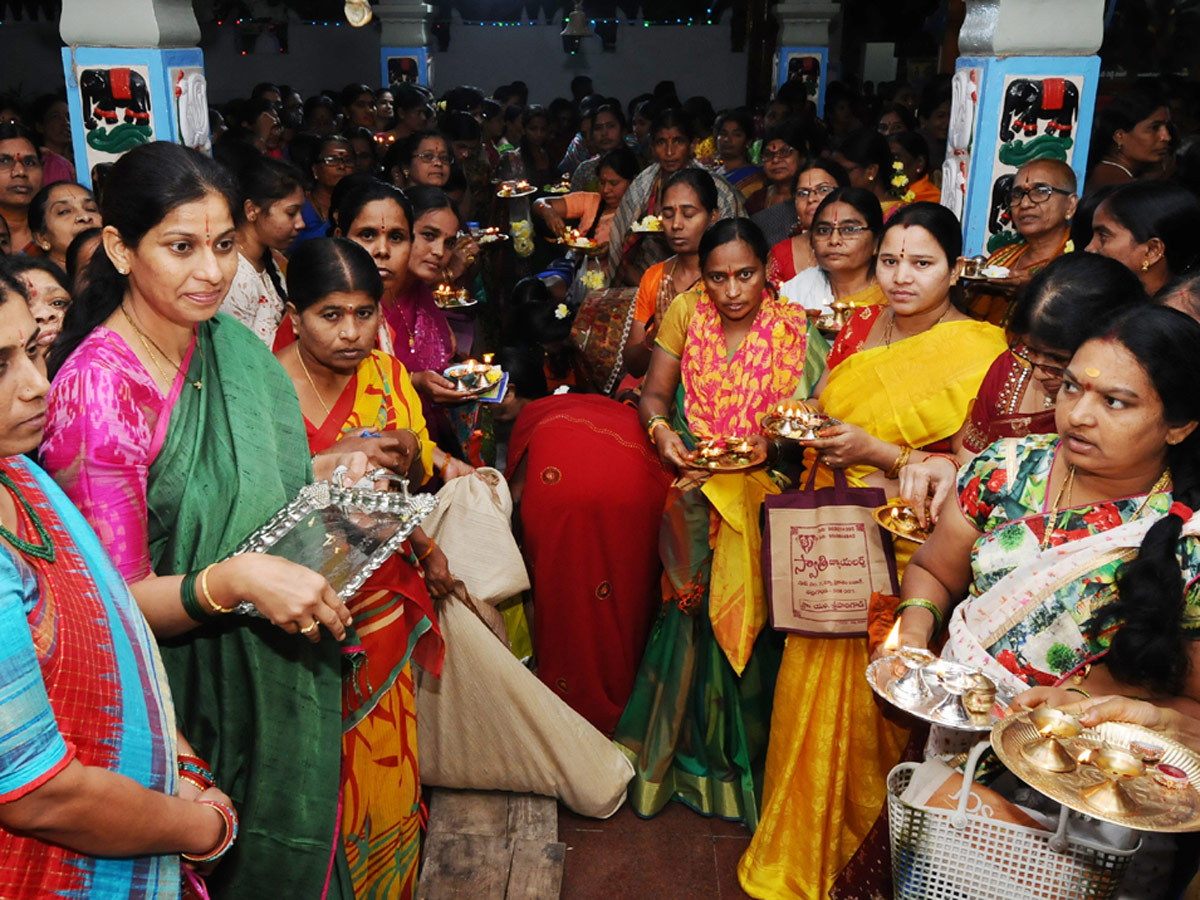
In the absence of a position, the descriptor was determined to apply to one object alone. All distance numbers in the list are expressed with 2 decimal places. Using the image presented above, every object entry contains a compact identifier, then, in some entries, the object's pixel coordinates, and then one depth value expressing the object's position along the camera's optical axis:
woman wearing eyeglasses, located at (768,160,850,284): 4.63
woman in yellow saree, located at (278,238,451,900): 2.44
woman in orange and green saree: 3.21
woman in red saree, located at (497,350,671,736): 3.50
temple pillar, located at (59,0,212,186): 4.48
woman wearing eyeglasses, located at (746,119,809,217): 6.35
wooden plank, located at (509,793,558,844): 3.04
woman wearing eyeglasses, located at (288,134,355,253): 6.02
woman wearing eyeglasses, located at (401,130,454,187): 6.02
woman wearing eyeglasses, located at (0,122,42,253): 4.89
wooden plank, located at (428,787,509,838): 3.06
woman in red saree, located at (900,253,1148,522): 2.37
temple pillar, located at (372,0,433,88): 11.78
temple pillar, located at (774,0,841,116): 11.76
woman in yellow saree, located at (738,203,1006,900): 2.92
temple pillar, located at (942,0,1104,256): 4.06
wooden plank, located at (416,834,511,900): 2.78
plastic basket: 1.84
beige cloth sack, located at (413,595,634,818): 2.98
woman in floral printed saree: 1.89
